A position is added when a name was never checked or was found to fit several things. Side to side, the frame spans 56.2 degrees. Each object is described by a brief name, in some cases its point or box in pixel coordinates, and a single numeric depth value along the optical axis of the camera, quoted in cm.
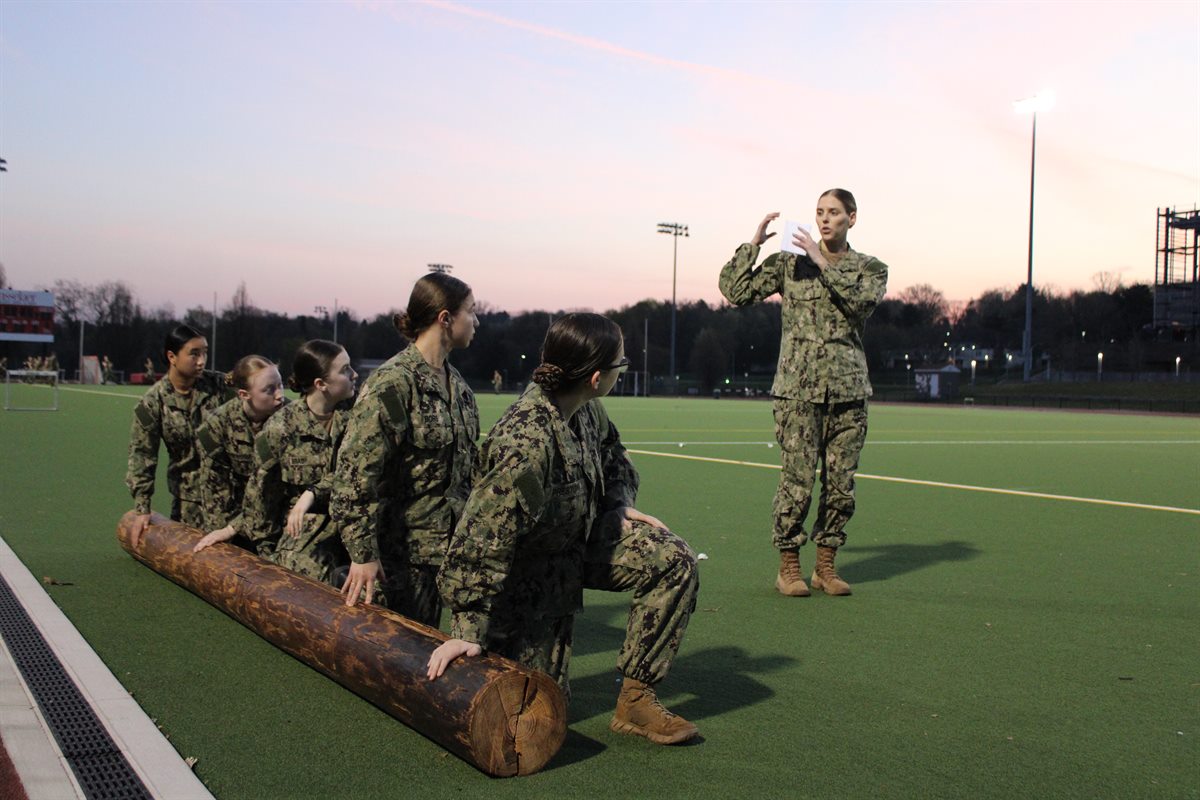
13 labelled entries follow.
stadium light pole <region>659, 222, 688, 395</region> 8744
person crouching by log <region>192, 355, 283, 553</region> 615
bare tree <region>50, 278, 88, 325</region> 12400
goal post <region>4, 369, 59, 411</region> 3055
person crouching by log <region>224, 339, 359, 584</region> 514
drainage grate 316
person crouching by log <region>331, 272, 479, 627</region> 399
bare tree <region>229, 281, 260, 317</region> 12681
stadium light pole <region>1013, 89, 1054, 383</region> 5262
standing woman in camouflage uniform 620
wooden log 323
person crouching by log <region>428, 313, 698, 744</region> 334
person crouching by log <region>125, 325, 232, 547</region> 662
